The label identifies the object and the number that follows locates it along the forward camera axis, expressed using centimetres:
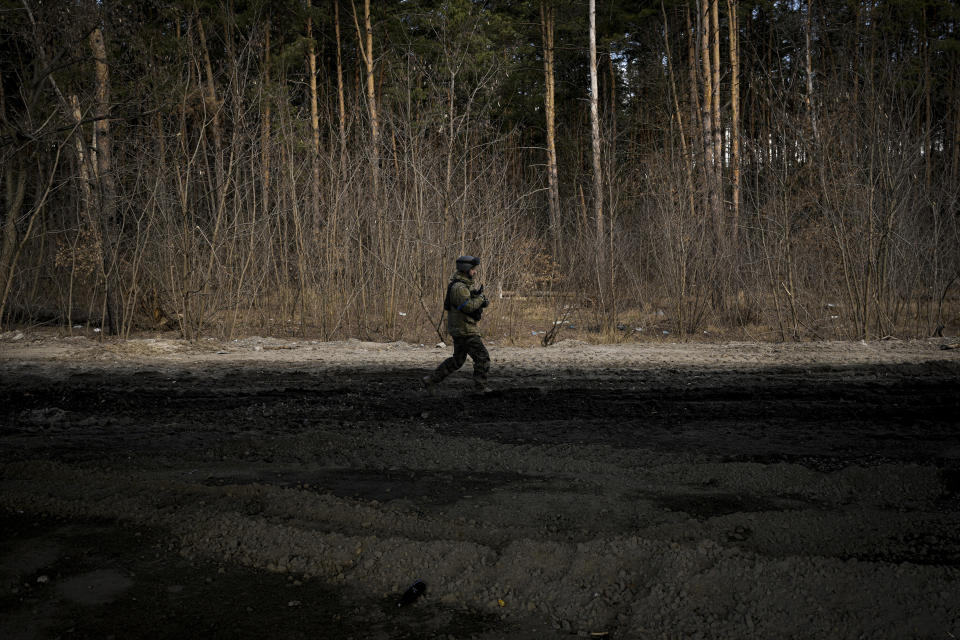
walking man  848
